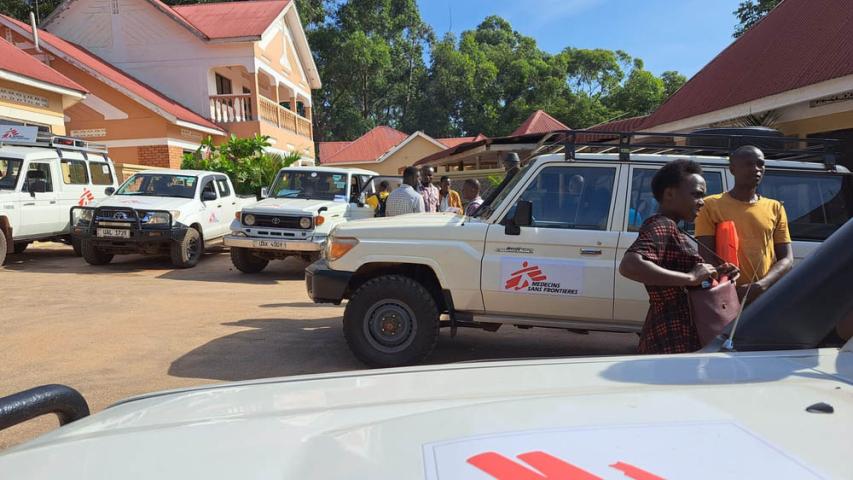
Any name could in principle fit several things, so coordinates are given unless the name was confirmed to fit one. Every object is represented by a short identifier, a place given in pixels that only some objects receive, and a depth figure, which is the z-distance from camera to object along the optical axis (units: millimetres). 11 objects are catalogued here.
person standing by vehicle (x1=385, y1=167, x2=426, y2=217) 7008
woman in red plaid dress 2559
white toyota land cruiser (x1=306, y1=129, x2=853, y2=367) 4242
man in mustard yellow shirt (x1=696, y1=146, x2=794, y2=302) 3277
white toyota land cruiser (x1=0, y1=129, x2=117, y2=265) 9391
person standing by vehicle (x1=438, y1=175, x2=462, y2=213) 9242
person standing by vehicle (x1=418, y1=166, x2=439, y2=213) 8586
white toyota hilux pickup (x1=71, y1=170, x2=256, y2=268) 9211
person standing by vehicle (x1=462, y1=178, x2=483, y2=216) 7867
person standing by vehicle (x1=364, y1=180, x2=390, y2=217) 9362
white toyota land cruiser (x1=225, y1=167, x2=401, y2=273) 8852
